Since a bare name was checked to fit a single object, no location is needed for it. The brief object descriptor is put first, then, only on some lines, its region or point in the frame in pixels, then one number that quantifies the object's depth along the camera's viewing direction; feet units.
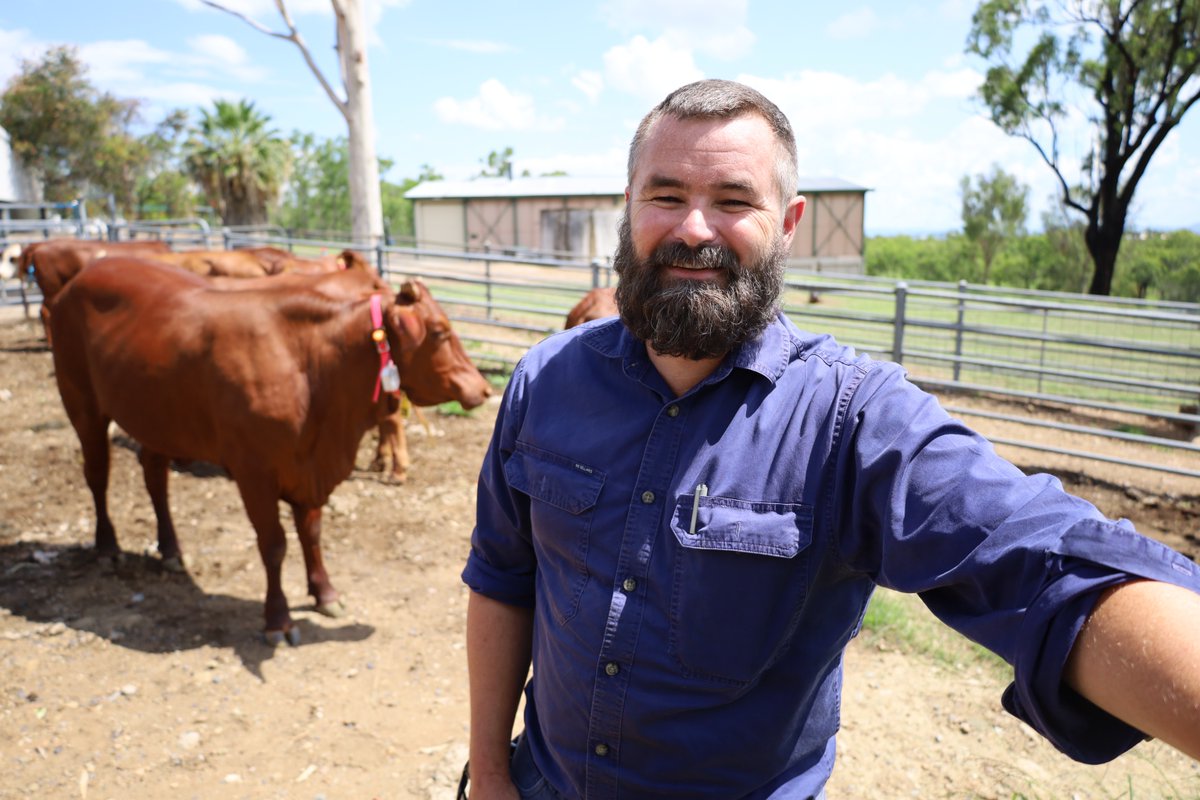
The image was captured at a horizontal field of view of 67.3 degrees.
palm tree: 115.96
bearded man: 4.50
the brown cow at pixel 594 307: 21.07
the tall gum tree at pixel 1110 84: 52.24
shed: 102.17
